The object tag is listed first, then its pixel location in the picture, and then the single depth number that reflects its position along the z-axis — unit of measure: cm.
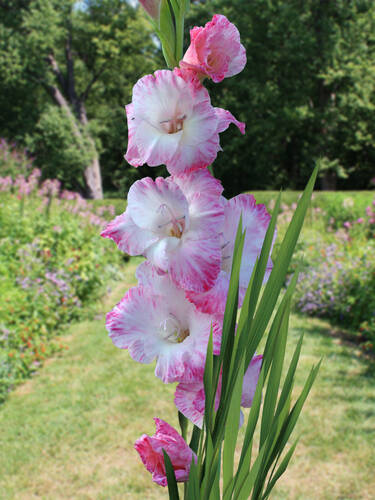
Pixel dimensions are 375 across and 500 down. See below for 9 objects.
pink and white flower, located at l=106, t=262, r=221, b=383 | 59
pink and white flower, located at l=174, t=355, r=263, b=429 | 61
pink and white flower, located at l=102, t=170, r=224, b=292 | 56
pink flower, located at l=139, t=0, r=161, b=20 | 64
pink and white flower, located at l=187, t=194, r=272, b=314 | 59
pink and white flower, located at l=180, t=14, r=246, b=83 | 61
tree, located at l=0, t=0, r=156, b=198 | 1349
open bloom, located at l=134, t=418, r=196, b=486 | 62
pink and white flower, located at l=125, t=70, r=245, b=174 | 58
